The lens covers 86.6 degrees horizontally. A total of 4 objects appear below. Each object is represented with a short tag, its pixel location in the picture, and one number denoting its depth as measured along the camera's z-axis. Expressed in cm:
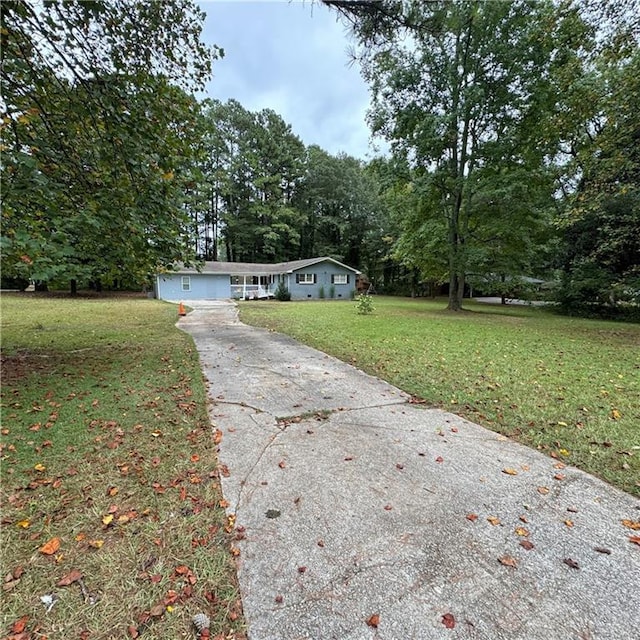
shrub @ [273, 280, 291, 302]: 2648
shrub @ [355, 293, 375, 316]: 1586
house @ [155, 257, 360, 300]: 2642
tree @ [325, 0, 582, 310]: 1364
